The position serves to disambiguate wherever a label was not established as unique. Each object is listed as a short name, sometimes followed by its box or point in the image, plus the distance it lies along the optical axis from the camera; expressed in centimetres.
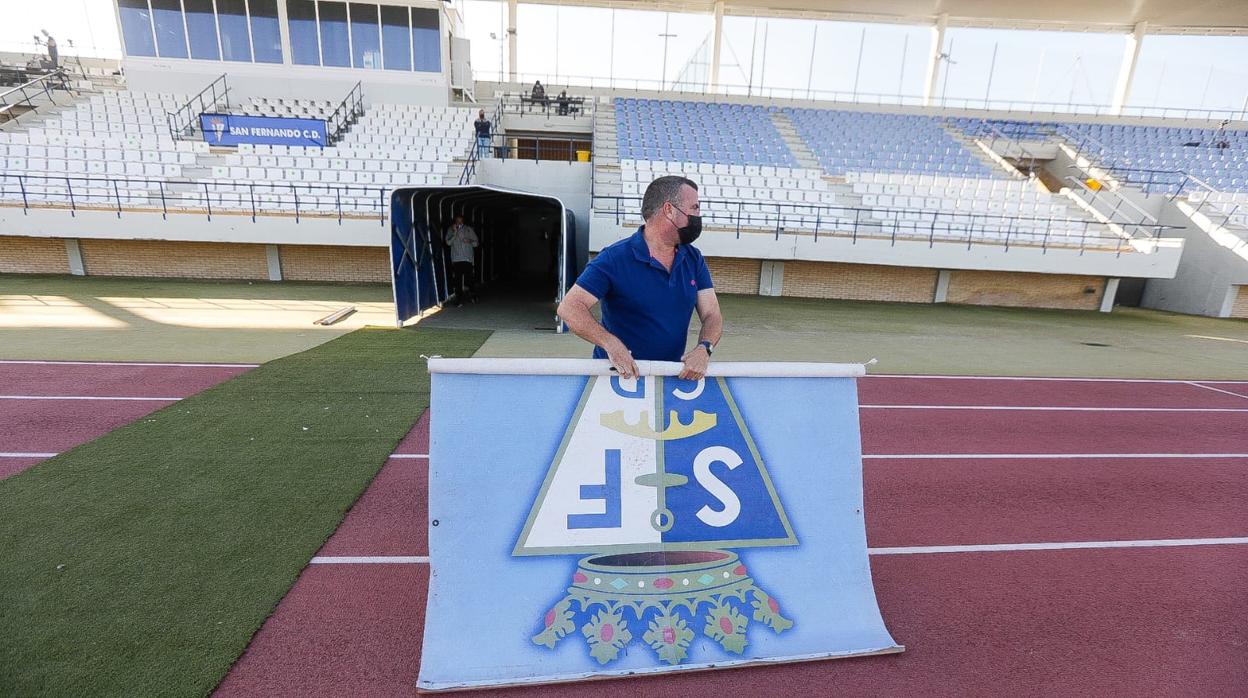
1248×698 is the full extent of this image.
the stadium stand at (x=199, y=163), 1504
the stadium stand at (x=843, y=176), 1669
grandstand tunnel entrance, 1041
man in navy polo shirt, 265
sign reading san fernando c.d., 1845
